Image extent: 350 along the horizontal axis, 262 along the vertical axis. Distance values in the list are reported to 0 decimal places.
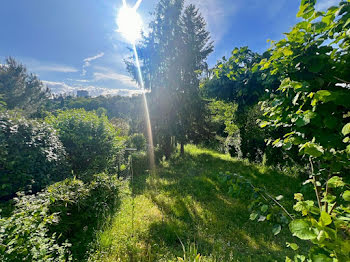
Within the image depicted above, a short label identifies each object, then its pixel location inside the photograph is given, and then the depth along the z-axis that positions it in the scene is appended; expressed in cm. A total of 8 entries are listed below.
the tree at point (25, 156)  325
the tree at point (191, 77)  1043
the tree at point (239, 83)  272
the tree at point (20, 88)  2940
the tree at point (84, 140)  569
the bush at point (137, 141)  1473
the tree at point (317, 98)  85
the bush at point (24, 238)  173
